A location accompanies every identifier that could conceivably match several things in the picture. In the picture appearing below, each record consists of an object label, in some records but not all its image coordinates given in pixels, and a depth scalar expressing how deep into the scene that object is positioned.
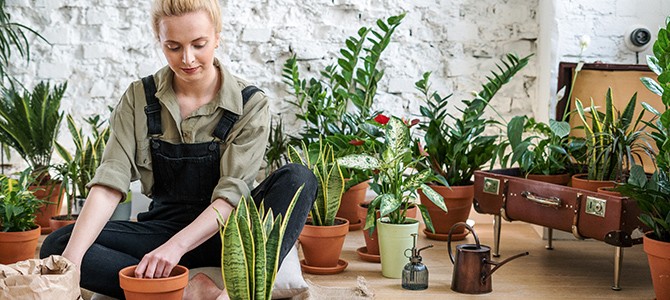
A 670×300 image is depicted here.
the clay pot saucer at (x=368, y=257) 3.87
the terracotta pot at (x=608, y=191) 3.50
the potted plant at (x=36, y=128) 4.40
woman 2.76
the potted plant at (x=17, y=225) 3.65
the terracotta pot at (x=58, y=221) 4.02
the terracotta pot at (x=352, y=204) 4.55
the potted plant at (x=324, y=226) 3.54
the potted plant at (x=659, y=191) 3.12
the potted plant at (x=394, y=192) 3.55
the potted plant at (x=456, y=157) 4.30
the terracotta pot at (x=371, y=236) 3.87
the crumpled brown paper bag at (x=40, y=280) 2.24
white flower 4.01
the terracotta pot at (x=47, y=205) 4.41
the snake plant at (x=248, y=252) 2.37
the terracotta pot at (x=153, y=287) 2.47
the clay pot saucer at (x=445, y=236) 4.31
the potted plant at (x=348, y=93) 4.56
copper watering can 3.34
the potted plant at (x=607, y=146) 3.58
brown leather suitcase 3.34
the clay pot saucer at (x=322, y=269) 3.64
